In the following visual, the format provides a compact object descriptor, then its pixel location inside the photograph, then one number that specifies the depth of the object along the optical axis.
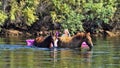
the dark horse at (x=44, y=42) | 39.96
